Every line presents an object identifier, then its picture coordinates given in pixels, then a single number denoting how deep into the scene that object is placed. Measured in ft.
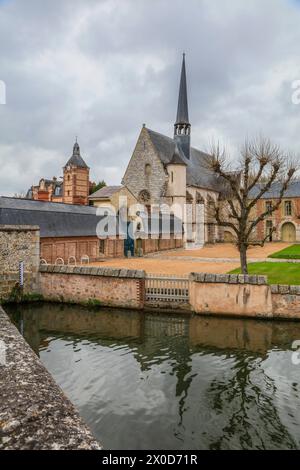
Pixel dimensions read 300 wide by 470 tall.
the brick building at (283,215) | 147.13
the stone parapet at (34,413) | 10.07
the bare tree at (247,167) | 52.54
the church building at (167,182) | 133.69
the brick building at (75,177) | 139.14
